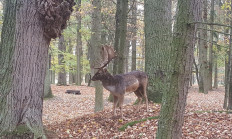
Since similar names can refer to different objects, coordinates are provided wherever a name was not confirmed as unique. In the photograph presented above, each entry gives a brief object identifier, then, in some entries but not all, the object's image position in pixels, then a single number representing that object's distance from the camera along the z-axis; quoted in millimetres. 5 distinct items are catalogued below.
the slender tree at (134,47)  22480
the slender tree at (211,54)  21125
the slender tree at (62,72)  25016
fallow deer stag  6285
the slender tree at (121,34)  9625
